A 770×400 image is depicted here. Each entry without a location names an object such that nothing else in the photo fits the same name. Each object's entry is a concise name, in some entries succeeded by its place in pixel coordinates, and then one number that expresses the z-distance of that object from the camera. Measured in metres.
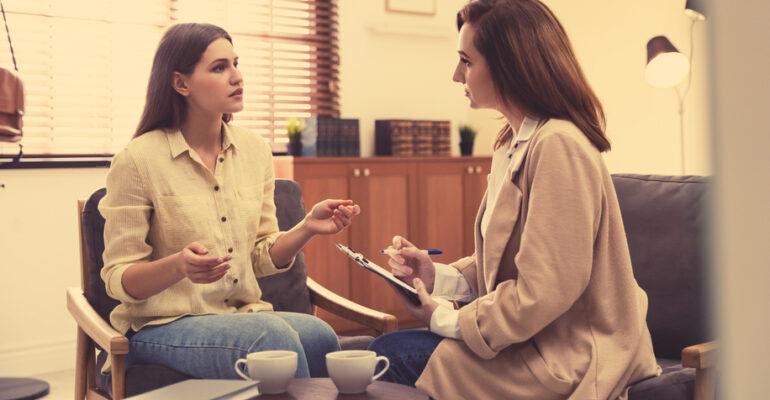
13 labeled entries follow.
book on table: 1.34
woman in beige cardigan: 1.31
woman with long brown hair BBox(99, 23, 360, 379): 1.70
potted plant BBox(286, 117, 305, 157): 4.20
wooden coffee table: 1.40
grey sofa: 2.03
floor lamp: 3.75
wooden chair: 1.73
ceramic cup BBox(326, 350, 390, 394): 1.39
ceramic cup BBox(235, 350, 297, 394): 1.40
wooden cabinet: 4.04
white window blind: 3.66
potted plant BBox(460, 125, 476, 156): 4.81
